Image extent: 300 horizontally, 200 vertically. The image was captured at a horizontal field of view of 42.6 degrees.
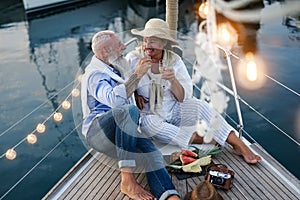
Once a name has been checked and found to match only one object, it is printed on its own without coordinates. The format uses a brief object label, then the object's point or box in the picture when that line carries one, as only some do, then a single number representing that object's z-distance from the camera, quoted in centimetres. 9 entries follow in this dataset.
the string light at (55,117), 263
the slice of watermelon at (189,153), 254
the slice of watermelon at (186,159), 248
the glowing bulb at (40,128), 282
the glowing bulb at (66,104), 291
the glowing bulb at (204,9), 395
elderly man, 221
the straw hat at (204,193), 201
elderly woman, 247
